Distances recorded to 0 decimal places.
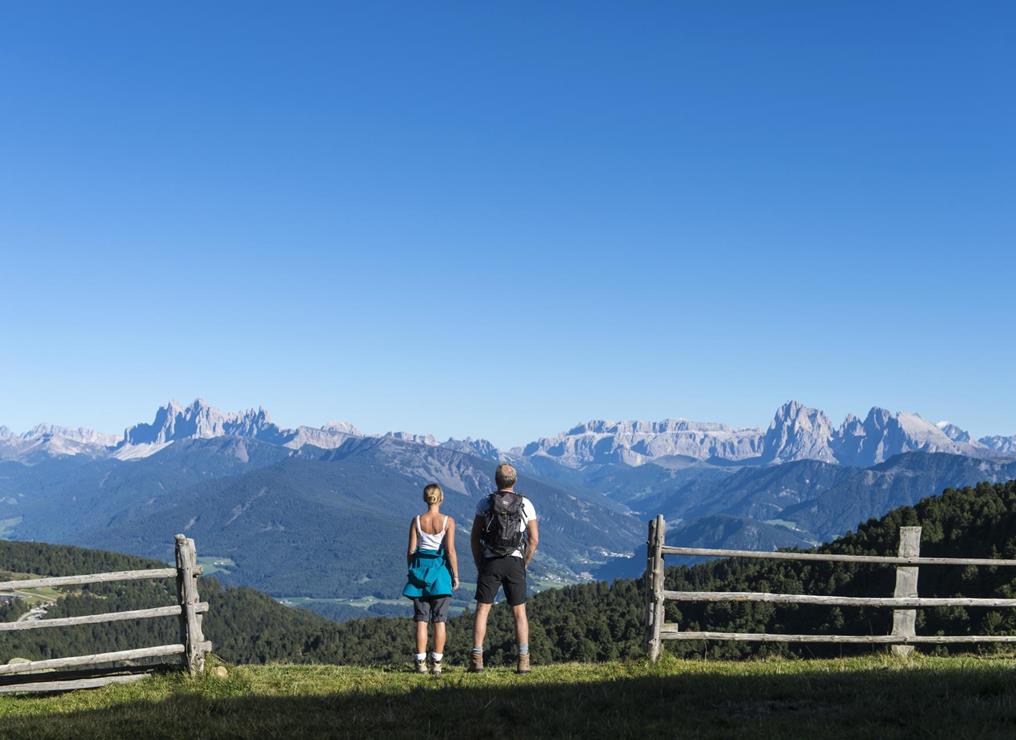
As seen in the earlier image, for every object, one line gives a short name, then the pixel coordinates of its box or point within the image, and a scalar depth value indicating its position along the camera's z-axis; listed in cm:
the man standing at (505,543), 1190
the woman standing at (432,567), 1229
